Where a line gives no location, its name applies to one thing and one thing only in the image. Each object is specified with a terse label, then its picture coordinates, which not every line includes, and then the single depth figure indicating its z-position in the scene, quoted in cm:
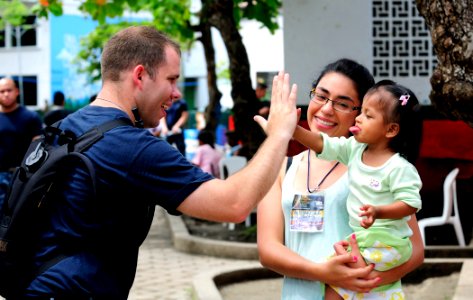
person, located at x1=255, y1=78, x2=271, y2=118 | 1383
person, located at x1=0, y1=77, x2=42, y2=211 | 1186
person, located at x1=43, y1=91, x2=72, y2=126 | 1486
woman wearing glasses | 385
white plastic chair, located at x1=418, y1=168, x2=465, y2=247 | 1100
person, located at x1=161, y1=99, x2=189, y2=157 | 1736
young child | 381
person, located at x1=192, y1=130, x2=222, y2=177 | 1600
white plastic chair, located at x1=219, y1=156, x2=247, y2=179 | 1424
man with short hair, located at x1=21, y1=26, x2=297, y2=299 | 331
